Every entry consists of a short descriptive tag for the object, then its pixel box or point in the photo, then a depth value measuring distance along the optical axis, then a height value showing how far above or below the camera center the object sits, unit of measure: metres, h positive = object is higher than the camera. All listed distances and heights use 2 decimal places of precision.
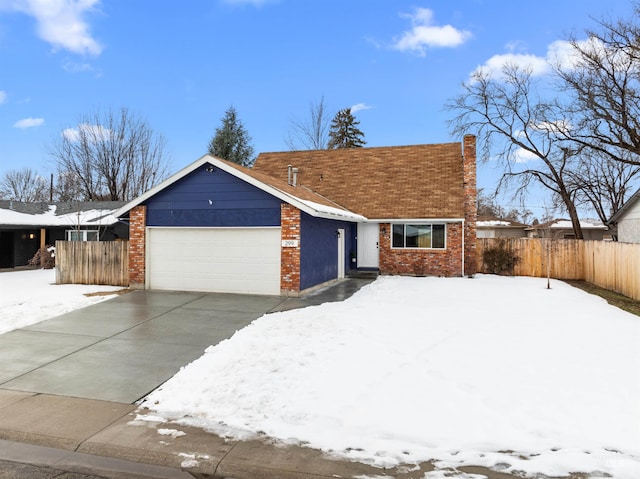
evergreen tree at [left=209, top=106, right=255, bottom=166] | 35.56 +9.22
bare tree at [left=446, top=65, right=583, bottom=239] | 25.48 +8.40
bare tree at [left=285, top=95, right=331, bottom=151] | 35.38 +10.69
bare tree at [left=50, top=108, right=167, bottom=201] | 30.00 +6.83
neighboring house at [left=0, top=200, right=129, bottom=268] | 21.52 +0.82
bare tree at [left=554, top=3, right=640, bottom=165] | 19.42 +8.56
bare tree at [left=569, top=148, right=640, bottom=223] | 28.81 +4.58
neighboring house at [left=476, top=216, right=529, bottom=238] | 37.28 +1.55
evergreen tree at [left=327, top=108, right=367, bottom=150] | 39.19 +11.16
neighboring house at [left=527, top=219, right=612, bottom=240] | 36.03 +1.40
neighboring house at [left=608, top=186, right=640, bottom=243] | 19.16 +1.32
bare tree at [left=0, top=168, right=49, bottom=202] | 43.19 +6.14
